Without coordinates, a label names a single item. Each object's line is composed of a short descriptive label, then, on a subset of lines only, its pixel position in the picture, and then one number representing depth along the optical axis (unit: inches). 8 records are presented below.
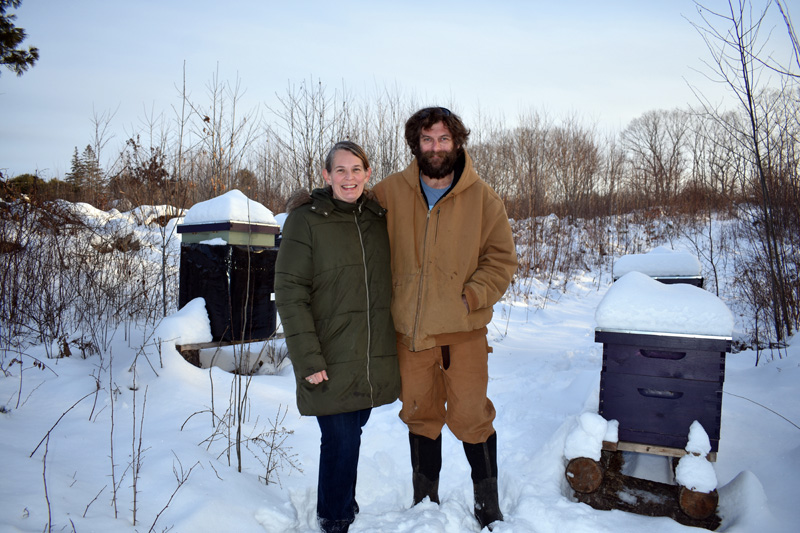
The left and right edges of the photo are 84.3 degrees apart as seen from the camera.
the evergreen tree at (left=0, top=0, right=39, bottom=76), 247.6
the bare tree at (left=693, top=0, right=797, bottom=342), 181.3
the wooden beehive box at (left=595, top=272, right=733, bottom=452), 101.7
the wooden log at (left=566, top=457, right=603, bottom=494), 106.1
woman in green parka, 84.9
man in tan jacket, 94.7
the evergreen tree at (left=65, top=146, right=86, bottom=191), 723.7
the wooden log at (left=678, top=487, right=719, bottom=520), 97.7
